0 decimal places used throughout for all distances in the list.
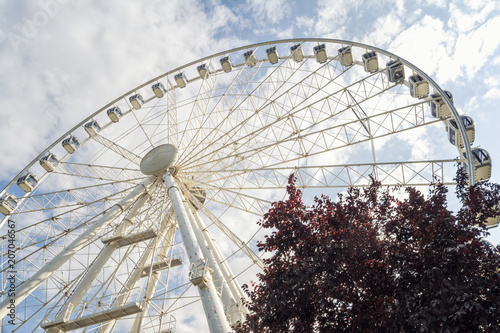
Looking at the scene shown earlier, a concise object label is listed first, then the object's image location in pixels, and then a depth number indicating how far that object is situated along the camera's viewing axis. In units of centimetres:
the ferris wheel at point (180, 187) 1309
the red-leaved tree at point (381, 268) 594
